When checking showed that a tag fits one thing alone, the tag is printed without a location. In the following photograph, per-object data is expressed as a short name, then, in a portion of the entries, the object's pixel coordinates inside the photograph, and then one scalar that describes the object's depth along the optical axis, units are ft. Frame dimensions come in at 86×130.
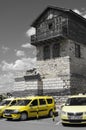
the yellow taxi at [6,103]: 78.39
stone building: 127.34
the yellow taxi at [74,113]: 54.60
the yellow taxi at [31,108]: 69.26
